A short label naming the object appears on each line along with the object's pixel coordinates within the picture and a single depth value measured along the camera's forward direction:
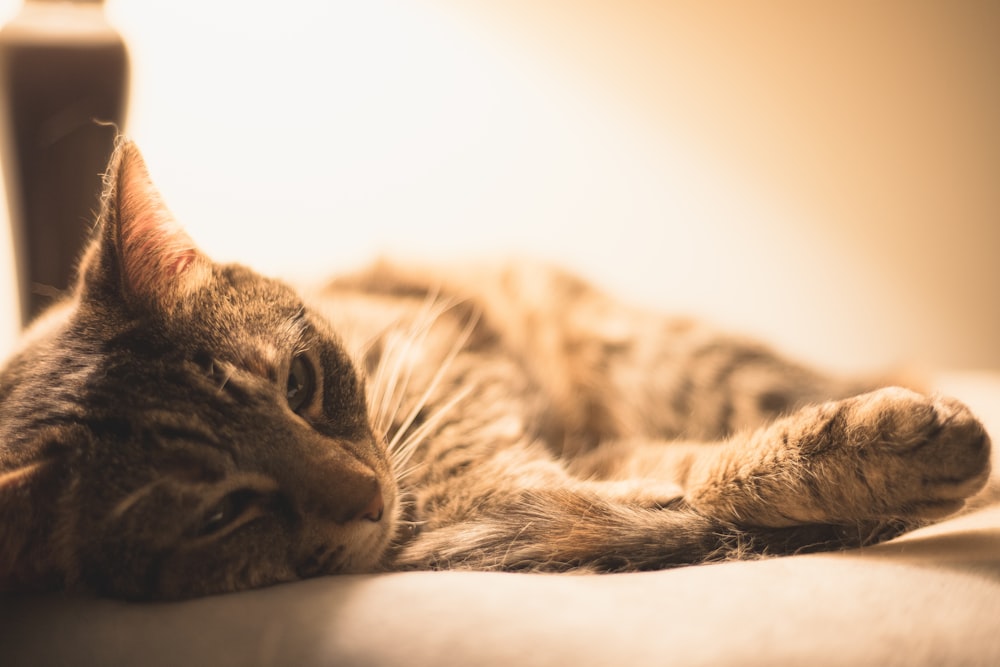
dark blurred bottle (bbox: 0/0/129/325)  0.62
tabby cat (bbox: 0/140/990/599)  0.51
